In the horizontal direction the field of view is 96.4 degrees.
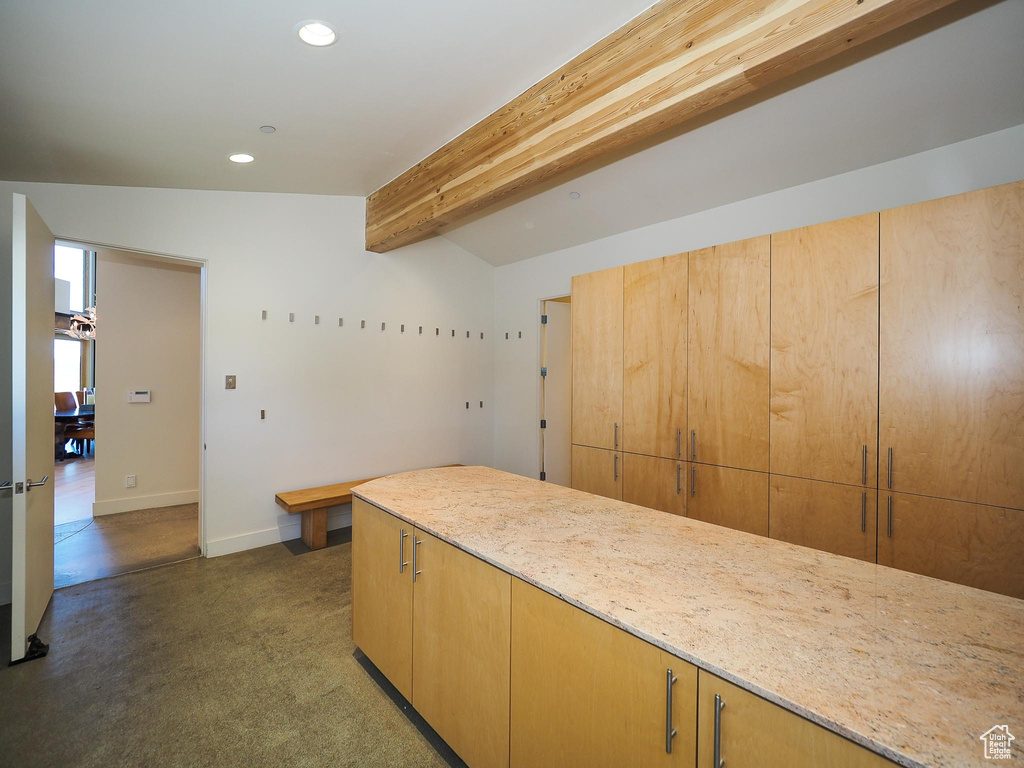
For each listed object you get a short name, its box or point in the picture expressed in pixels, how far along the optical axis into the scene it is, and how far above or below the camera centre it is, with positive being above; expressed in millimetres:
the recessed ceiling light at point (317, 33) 1808 +1411
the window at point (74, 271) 10179 +2457
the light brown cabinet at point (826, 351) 2305 +164
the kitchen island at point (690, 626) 792 -548
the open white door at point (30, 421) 2180 -212
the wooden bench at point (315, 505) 3725 -1016
